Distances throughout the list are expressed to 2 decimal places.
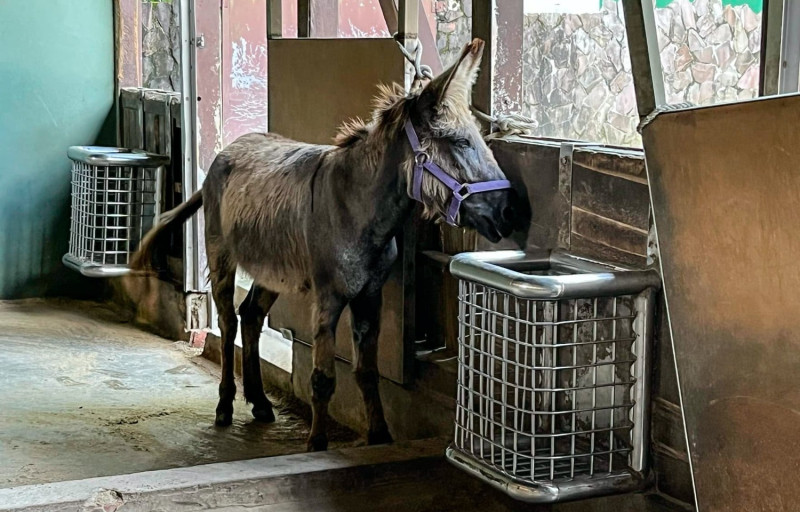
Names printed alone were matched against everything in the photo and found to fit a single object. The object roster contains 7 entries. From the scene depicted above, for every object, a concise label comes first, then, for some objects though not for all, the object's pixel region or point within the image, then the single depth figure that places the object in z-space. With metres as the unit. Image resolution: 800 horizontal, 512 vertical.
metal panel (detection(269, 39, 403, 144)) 4.11
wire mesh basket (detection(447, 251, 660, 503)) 2.59
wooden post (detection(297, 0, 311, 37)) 4.96
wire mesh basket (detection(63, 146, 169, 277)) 6.53
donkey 3.25
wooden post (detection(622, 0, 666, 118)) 2.61
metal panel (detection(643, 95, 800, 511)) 1.44
